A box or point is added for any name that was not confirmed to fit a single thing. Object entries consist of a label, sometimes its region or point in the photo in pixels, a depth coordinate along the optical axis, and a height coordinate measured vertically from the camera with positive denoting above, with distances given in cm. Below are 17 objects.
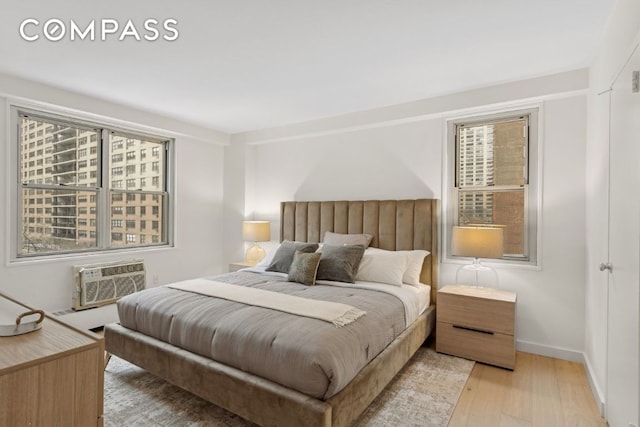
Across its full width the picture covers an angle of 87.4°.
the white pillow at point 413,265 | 325 -51
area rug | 208 -129
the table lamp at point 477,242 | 292 -25
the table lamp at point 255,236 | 458 -33
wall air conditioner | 352 -80
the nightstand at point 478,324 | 276 -96
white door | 156 -21
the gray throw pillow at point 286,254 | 348 -45
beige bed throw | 217 -65
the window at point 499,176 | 318 +38
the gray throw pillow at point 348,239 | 368 -30
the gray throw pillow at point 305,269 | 310 -53
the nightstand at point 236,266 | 446 -73
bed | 173 -95
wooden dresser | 87 -47
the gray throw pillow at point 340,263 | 317 -49
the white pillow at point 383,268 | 314 -53
